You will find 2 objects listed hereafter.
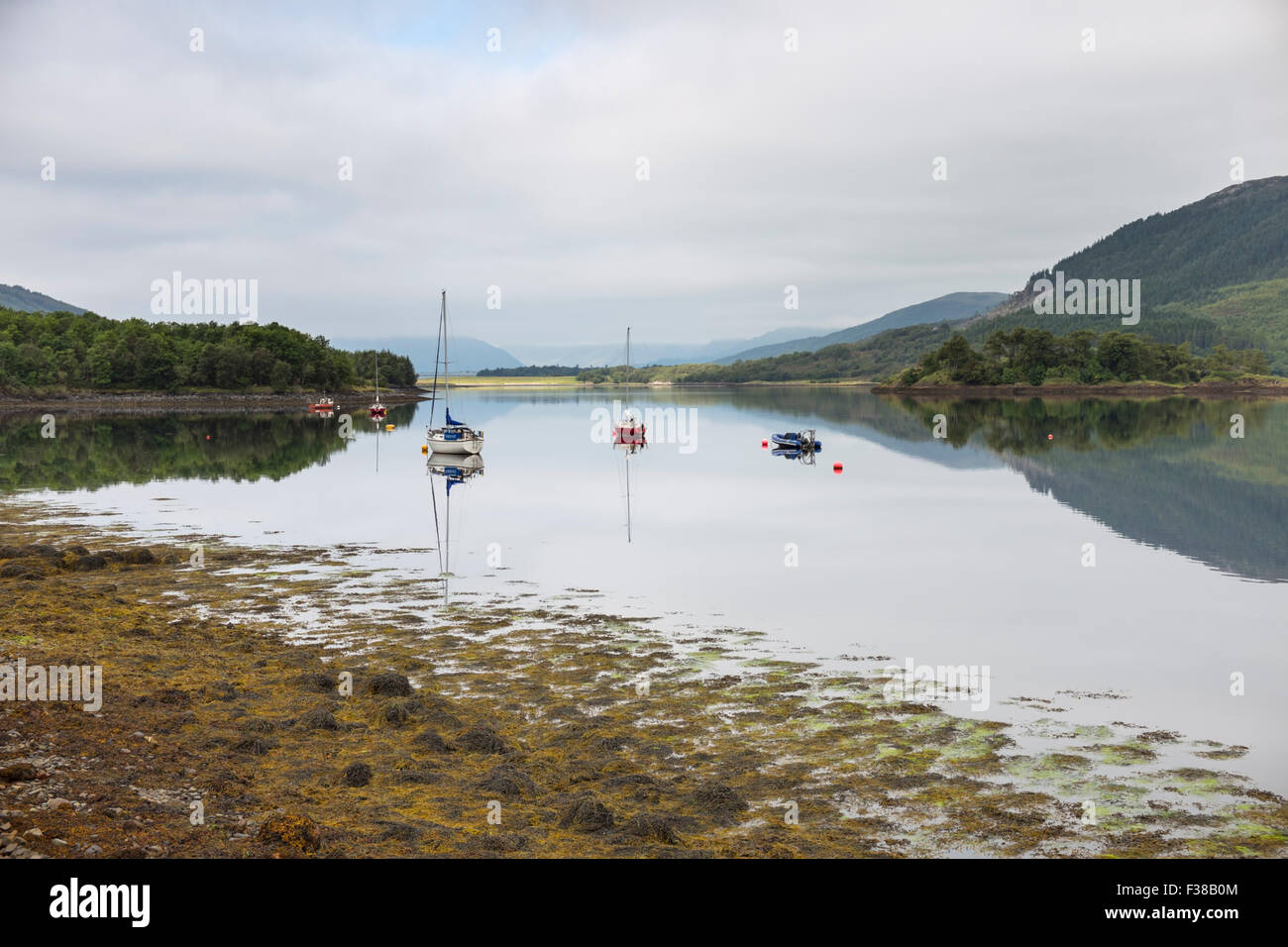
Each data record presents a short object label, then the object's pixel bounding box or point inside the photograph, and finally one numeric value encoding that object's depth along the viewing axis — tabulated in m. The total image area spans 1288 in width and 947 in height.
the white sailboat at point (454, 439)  80.50
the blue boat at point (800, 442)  79.88
